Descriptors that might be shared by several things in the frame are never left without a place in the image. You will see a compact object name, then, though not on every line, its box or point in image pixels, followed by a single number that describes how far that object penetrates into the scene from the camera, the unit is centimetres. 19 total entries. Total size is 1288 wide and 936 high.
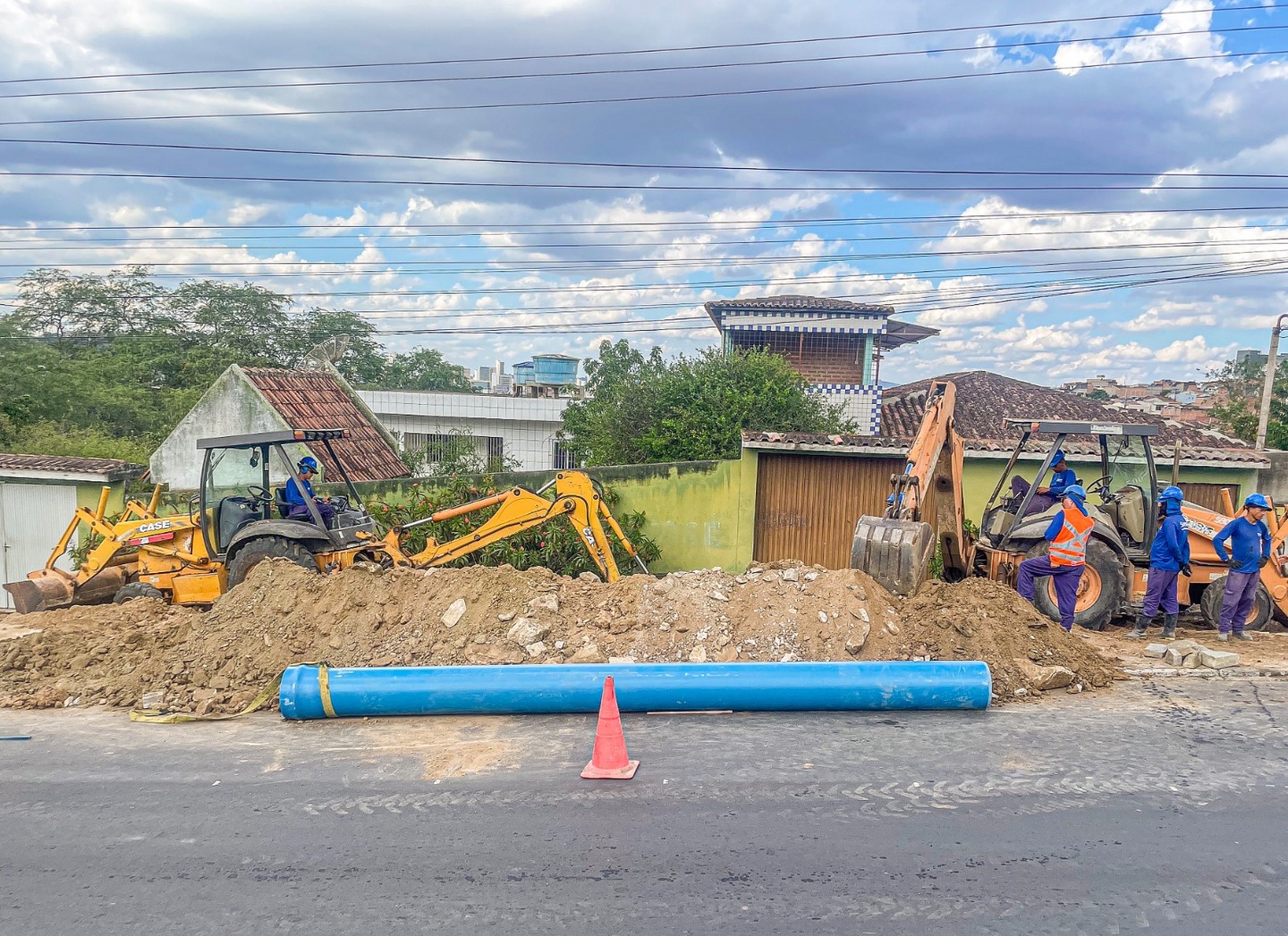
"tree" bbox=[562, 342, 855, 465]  1791
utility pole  2106
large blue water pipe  743
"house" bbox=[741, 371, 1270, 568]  1509
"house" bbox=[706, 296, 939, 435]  2561
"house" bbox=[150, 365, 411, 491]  1919
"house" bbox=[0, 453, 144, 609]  1527
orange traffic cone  623
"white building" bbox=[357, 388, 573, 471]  2580
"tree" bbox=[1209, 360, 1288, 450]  2548
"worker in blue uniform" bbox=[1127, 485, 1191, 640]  999
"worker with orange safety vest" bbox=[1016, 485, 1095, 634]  960
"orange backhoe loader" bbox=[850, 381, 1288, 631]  1049
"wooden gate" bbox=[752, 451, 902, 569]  1552
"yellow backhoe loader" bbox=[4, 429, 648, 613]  1131
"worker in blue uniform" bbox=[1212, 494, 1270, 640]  984
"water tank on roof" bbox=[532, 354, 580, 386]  3588
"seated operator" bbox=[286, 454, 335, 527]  1173
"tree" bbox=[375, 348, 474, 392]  4928
